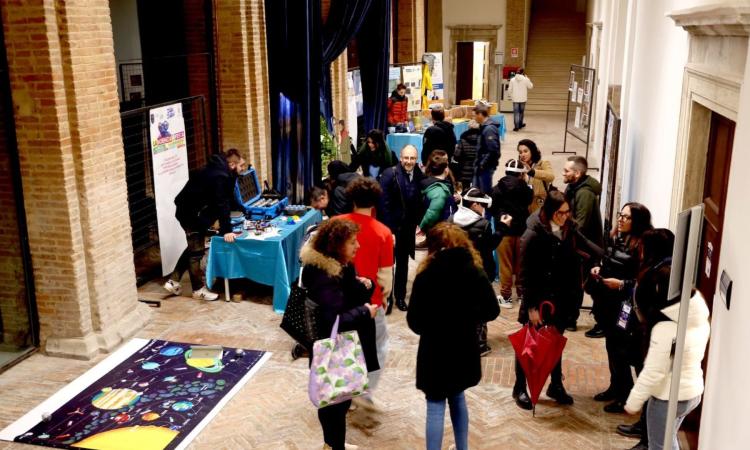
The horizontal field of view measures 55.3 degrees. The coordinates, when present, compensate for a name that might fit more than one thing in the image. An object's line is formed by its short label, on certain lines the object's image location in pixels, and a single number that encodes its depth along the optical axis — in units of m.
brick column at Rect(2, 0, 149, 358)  6.06
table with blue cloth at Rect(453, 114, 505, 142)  16.00
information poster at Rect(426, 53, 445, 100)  18.31
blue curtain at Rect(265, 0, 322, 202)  9.58
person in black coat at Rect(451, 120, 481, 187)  11.11
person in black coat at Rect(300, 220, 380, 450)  4.43
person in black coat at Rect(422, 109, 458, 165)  11.48
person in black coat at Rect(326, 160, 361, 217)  7.38
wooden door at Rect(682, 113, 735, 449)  4.46
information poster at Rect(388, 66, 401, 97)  15.97
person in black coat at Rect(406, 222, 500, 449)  4.29
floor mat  5.38
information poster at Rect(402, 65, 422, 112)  16.64
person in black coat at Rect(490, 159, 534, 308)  7.27
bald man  7.45
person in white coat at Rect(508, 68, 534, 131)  20.05
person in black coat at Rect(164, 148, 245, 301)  7.55
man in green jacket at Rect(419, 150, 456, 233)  7.19
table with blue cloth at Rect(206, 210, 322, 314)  7.57
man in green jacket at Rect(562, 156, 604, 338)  6.78
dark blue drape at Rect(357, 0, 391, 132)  14.23
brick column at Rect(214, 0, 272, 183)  9.44
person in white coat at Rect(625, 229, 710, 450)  3.76
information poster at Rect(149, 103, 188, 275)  8.16
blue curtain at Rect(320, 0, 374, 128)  12.05
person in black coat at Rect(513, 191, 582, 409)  5.33
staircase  24.64
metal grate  9.59
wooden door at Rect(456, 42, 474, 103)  24.80
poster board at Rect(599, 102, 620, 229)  8.47
